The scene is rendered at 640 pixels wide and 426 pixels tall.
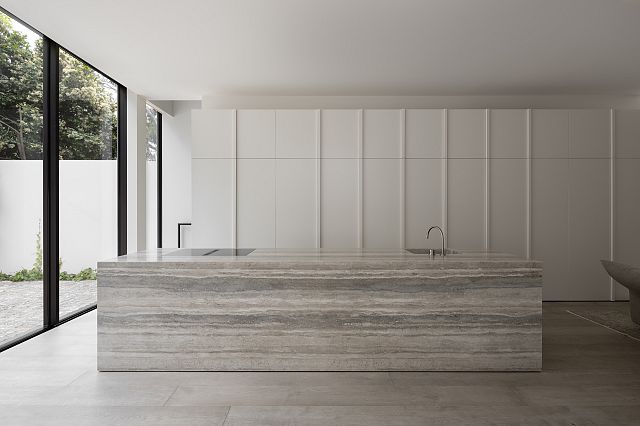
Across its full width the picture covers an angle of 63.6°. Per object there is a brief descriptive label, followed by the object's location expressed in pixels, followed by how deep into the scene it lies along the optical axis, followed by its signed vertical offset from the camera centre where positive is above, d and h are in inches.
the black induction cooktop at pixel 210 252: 154.9 -13.6
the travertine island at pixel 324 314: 139.0 -28.7
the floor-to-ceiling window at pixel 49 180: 159.8 +10.3
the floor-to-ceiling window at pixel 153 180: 297.8 +17.1
